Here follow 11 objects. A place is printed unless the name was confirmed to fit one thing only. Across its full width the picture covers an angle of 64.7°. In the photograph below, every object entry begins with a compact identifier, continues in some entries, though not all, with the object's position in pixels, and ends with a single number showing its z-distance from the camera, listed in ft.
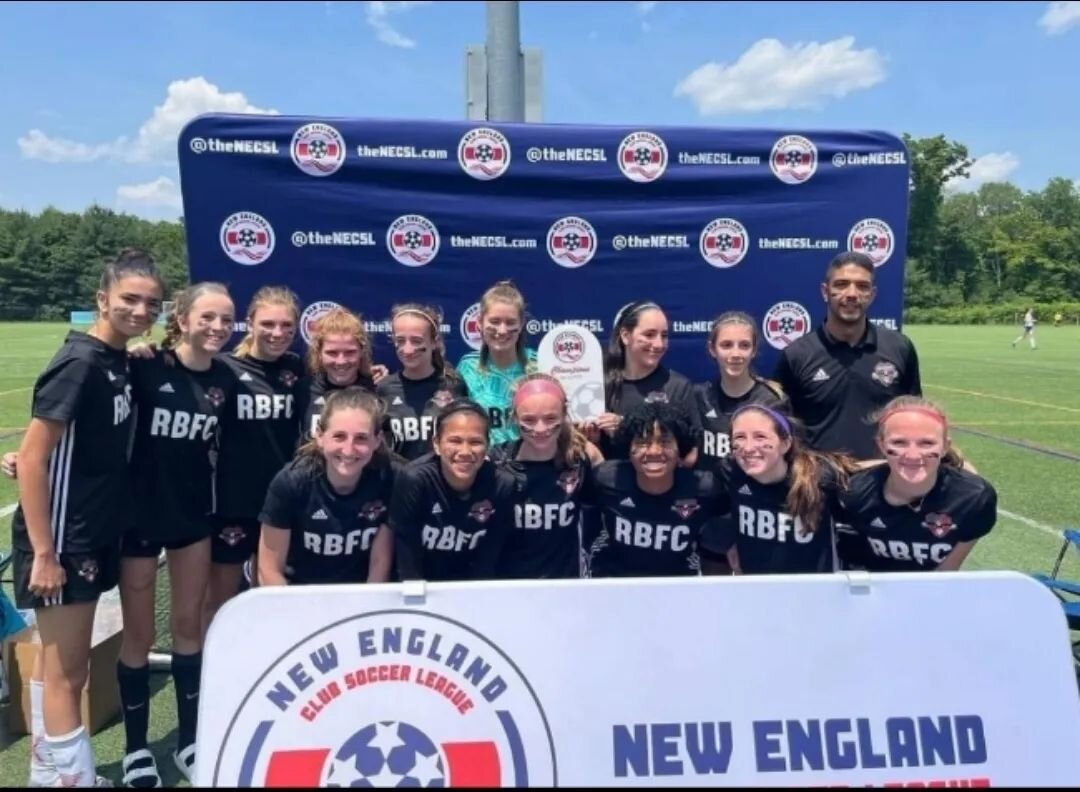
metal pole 16.11
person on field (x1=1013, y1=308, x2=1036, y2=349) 108.58
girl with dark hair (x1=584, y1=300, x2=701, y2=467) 12.06
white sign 6.94
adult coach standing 12.28
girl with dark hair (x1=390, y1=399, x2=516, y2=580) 9.70
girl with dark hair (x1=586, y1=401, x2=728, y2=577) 10.29
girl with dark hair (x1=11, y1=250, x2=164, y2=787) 9.29
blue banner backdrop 15.28
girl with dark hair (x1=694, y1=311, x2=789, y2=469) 11.75
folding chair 12.55
